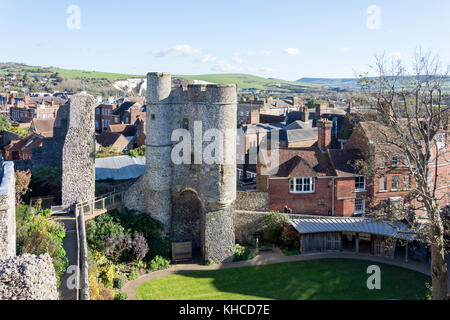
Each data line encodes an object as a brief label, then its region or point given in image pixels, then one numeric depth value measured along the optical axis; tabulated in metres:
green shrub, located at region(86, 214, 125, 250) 22.28
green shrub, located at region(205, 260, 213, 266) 24.12
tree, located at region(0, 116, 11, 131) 54.00
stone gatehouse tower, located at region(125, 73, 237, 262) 23.34
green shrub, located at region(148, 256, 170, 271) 23.28
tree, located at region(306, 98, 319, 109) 98.90
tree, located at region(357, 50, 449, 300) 16.88
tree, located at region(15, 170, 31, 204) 22.78
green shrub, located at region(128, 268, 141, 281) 22.08
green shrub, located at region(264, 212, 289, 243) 27.03
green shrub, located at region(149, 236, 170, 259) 24.21
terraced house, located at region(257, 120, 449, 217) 28.67
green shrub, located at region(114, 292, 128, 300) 18.95
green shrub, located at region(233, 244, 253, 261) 25.03
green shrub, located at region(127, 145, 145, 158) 35.20
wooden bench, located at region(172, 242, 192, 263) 24.59
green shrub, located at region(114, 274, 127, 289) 20.70
